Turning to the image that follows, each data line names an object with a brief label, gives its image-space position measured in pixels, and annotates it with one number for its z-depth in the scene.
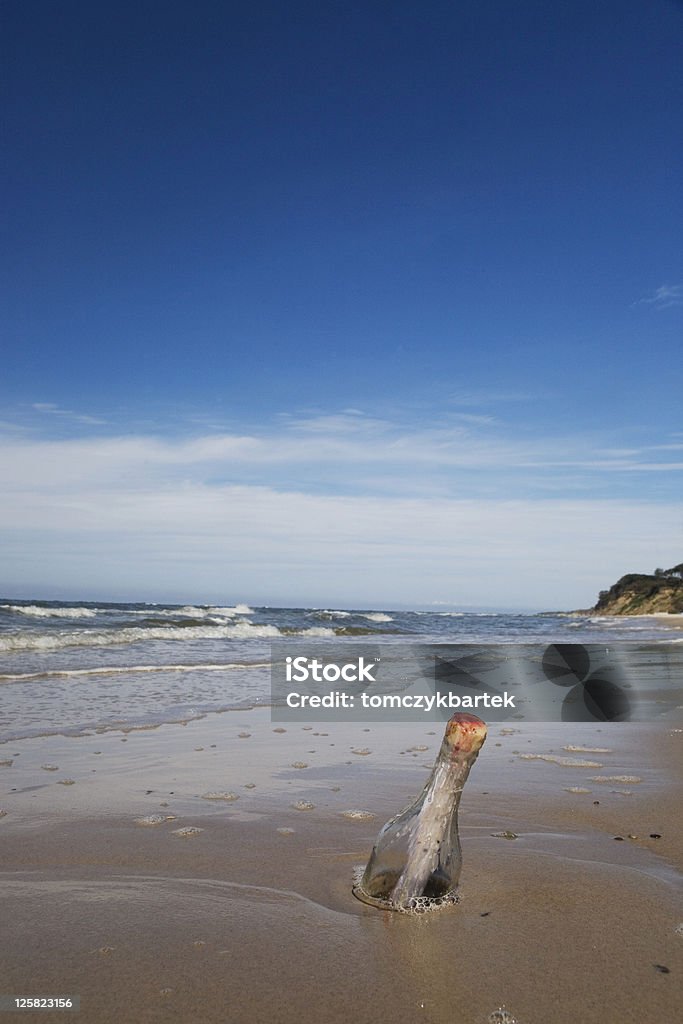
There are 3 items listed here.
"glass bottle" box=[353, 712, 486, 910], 2.76
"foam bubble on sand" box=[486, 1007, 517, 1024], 2.08
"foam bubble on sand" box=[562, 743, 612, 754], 6.49
